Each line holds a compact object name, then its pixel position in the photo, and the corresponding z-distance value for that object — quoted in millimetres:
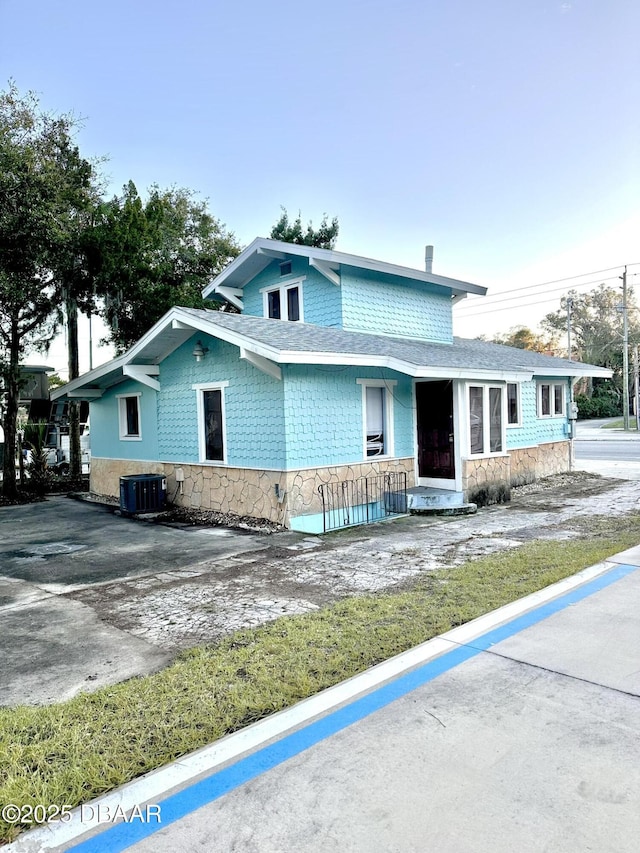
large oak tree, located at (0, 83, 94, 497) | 12656
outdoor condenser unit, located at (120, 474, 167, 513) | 11695
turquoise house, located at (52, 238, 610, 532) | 9914
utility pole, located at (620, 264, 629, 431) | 34575
